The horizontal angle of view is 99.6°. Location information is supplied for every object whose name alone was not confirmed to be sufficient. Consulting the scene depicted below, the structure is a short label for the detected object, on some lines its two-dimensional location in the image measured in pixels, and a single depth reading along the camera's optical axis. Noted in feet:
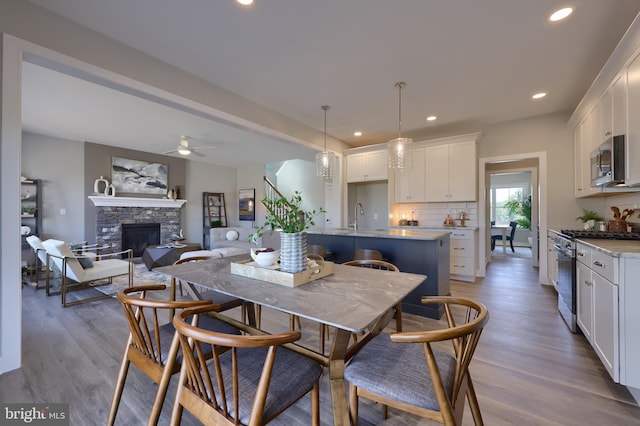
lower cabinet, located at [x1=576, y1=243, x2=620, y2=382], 5.59
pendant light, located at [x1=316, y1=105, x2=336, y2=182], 12.96
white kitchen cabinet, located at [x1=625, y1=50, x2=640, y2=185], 6.61
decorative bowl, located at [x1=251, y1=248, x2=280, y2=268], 5.60
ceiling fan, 16.76
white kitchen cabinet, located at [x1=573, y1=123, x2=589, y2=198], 11.34
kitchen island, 9.75
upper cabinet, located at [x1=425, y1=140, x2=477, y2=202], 14.79
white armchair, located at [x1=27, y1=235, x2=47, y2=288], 12.26
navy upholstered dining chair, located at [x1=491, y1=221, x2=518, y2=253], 24.95
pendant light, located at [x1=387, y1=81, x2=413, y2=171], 10.93
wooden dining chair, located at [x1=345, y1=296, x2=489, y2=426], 3.14
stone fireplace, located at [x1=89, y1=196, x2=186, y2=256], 19.13
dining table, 3.66
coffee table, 15.84
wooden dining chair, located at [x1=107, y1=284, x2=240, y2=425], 3.96
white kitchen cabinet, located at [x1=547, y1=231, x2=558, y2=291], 11.58
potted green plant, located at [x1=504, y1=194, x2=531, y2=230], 27.45
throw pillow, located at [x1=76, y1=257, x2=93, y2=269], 11.90
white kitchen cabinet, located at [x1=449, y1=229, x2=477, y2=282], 14.35
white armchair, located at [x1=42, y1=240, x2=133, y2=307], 10.80
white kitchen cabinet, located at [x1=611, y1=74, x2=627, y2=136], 7.25
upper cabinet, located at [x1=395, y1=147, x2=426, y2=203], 16.42
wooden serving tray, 4.95
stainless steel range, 7.98
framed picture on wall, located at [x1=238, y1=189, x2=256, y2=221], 26.61
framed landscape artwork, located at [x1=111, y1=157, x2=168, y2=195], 19.99
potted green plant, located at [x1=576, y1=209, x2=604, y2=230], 11.52
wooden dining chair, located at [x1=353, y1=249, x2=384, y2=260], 9.40
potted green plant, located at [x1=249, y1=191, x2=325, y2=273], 5.27
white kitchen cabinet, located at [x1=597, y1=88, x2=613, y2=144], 8.14
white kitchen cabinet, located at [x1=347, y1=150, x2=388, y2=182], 17.20
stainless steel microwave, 7.42
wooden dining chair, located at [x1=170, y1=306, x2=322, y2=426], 2.97
